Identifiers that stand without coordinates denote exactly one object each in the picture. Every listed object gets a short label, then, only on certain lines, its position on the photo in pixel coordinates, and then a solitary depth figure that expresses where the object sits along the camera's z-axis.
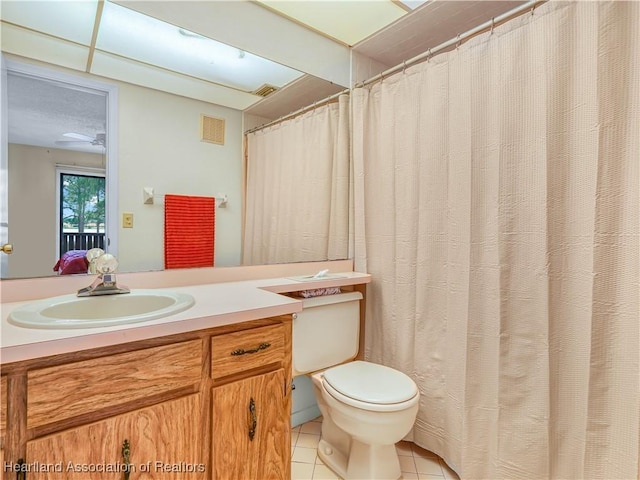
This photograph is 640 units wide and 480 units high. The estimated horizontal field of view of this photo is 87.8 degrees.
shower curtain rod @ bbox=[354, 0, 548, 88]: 1.28
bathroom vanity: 0.76
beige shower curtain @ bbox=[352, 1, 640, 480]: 1.09
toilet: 1.33
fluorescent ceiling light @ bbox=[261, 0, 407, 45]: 1.69
